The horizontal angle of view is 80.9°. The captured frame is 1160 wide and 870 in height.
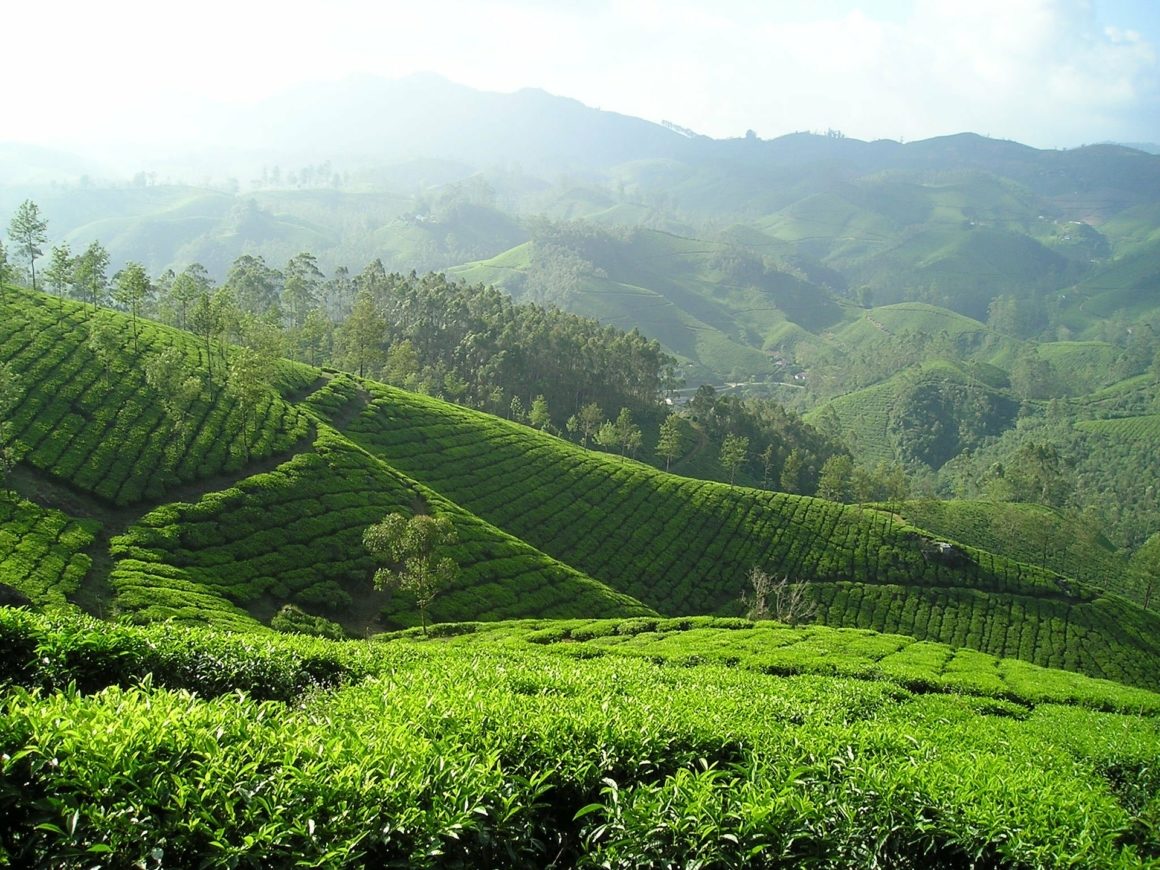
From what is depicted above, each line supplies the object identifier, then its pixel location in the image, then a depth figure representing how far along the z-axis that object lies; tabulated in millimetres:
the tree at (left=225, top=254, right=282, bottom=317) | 138000
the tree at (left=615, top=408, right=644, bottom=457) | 103750
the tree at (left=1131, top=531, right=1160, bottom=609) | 84562
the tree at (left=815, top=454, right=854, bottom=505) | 104688
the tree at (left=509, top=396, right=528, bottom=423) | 117188
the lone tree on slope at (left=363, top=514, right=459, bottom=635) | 37969
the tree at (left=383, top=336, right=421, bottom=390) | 103062
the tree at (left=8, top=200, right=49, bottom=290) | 77812
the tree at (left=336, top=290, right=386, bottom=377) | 96125
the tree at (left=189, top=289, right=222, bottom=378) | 67000
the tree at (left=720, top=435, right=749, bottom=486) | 105750
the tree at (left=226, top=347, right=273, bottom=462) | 50094
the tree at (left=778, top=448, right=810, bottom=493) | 113312
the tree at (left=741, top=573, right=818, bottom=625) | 48219
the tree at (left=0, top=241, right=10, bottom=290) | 67094
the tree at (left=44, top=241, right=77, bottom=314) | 80812
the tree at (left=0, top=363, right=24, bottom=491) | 38725
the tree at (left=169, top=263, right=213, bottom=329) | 90438
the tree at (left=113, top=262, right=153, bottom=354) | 67562
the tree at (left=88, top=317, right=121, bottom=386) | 53562
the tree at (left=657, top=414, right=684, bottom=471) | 102438
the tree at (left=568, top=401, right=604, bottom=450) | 109750
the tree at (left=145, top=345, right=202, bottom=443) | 48562
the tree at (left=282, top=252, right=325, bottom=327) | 129750
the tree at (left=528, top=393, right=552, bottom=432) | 107750
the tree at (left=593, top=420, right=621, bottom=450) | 103250
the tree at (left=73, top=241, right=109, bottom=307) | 86438
